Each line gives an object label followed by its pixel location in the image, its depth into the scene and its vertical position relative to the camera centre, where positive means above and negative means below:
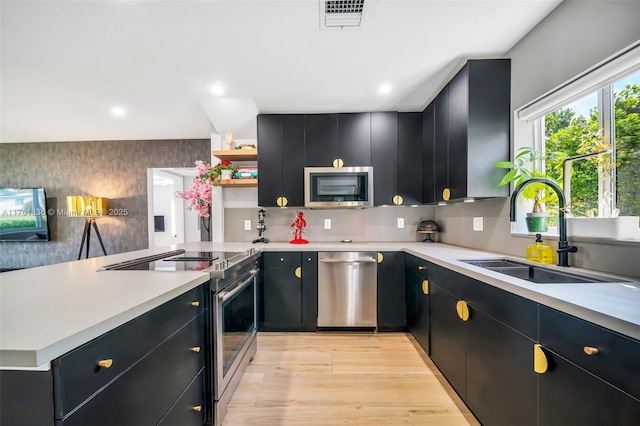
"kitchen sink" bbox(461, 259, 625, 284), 1.23 -0.37
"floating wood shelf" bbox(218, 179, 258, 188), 2.74 +0.33
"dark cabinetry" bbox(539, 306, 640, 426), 0.66 -0.50
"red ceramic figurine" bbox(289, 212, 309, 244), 2.85 -0.19
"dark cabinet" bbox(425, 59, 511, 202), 1.87 +0.63
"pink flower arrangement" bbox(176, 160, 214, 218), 2.72 +0.25
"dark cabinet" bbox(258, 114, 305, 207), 2.71 +0.56
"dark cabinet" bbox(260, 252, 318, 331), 2.48 -0.78
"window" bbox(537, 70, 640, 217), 1.18 +0.31
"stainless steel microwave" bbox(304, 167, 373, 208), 2.64 +0.26
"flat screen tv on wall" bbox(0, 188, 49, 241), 4.01 +0.04
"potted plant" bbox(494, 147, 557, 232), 1.49 +0.17
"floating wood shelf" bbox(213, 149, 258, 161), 2.75 +0.64
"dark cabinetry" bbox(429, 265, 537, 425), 1.01 -0.69
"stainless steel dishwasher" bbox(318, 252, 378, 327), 2.46 -0.77
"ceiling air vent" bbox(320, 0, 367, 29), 1.44 +1.17
